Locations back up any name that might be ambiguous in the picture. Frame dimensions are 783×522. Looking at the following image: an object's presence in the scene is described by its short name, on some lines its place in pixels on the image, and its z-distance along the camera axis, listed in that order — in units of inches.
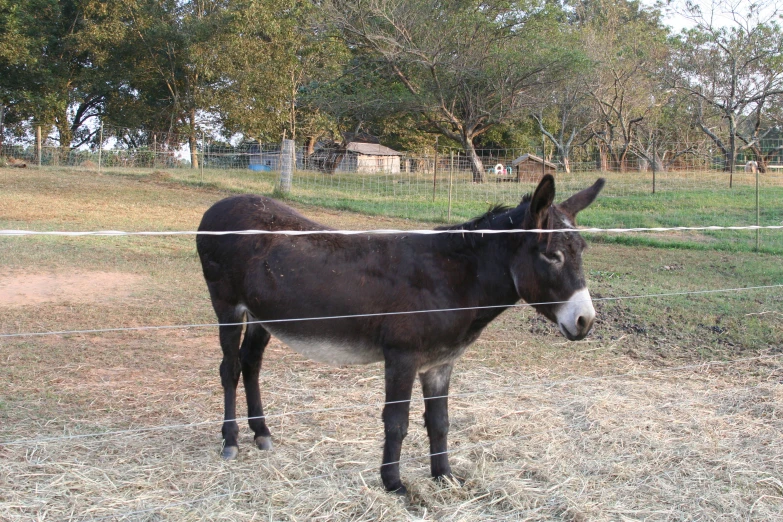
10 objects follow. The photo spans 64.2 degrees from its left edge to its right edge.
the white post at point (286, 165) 746.8
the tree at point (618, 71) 1396.4
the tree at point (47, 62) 1155.7
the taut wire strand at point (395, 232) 137.7
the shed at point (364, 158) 1526.8
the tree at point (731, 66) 1177.4
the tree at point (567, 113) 1252.5
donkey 142.3
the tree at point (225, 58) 1219.9
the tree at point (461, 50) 1054.4
